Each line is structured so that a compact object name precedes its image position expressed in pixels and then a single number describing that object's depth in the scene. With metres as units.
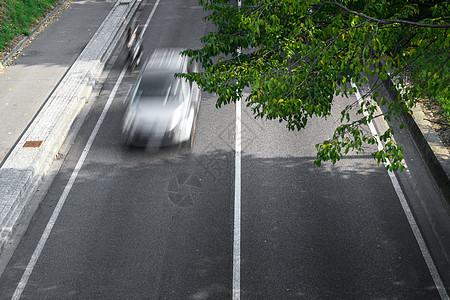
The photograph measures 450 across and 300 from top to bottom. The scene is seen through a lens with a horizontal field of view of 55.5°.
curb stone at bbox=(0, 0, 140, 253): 10.33
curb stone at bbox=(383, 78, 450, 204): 10.55
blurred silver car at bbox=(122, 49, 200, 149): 12.04
